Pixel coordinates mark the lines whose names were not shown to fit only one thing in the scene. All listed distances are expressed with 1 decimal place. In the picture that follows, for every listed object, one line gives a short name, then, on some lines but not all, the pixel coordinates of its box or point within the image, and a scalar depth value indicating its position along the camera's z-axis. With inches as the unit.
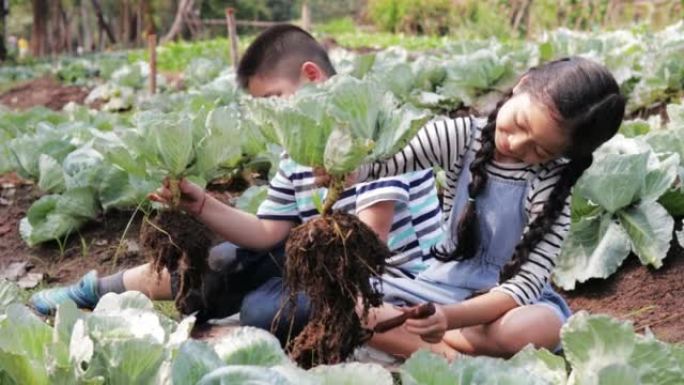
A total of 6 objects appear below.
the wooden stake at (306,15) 591.5
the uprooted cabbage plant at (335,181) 90.6
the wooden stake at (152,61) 306.8
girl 100.7
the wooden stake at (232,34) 343.0
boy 113.3
